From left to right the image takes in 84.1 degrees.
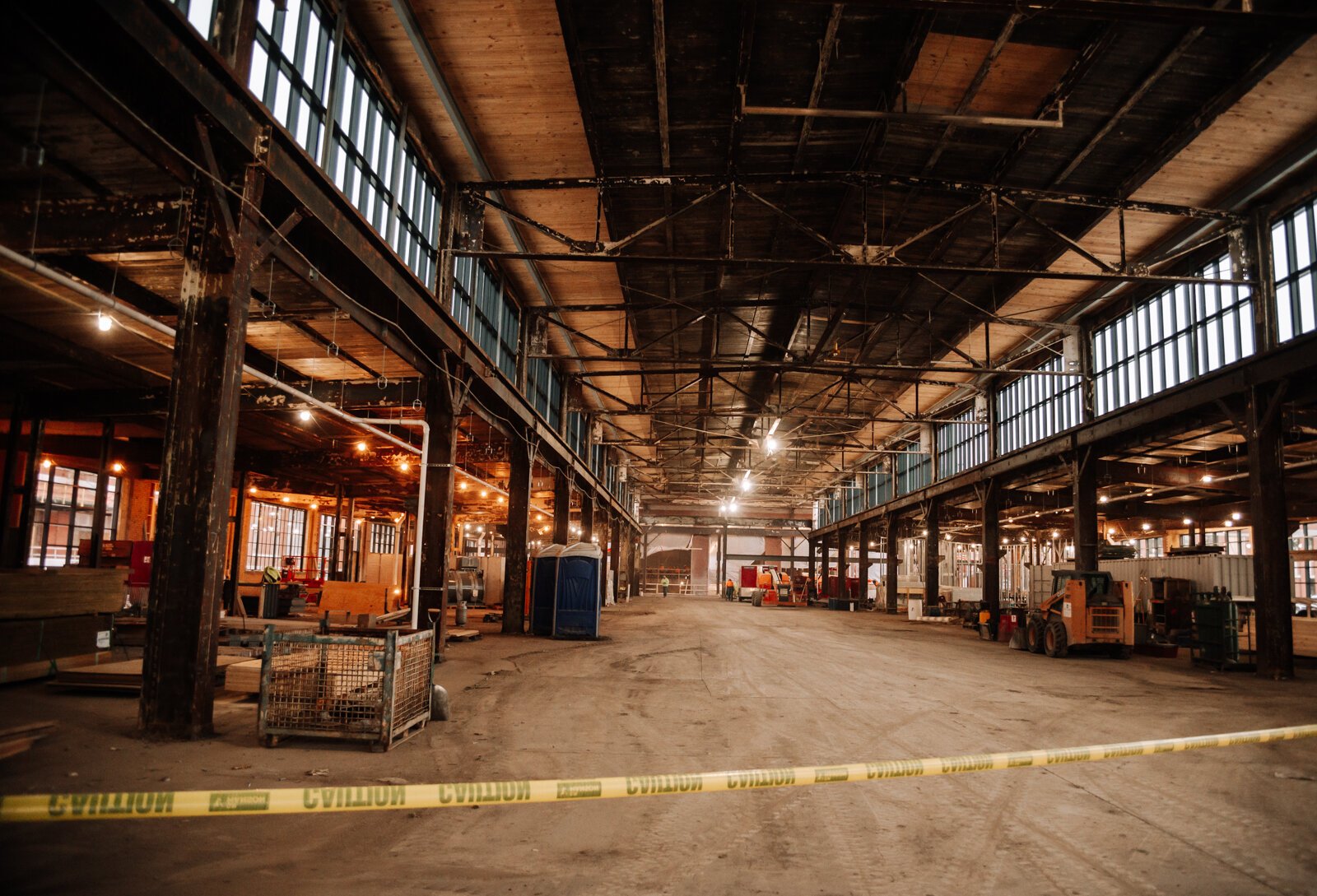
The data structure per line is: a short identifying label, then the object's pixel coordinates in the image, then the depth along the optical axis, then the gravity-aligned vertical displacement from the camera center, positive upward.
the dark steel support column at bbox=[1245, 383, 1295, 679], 14.58 +0.29
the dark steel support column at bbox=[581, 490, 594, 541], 30.59 +0.90
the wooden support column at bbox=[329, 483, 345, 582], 27.96 -0.43
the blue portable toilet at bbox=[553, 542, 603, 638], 19.00 -1.49
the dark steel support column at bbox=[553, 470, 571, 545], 25.27 +1.06
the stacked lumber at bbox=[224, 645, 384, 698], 6.93 -1.37
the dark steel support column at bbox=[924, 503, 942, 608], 34.97 -0.52
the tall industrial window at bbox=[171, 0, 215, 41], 6.85 +4.88
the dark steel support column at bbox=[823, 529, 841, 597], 48.57 -2.91
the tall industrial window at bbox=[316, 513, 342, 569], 42.53 -0.54
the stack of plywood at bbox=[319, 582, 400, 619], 17.59 -1.65
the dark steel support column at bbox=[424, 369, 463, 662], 13.69 +0.69
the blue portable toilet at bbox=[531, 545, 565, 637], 19.80 -1.46
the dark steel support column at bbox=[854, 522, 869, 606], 44.91 -0.93
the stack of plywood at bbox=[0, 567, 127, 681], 9.08 -1.28
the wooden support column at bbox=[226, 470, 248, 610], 22.02 -0.65
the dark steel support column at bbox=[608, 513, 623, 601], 40.53 -1.16
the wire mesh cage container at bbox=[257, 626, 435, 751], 6.74 -1.51
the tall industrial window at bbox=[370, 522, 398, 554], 47.98 -0.41
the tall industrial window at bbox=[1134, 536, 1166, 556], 47.38 +0.35
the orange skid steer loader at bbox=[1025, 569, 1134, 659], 18.14 -1.64
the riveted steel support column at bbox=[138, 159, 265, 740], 6.74 +0.44
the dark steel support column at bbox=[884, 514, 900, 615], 40.53 -1.16
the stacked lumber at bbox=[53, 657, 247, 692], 8.77 -1.88
